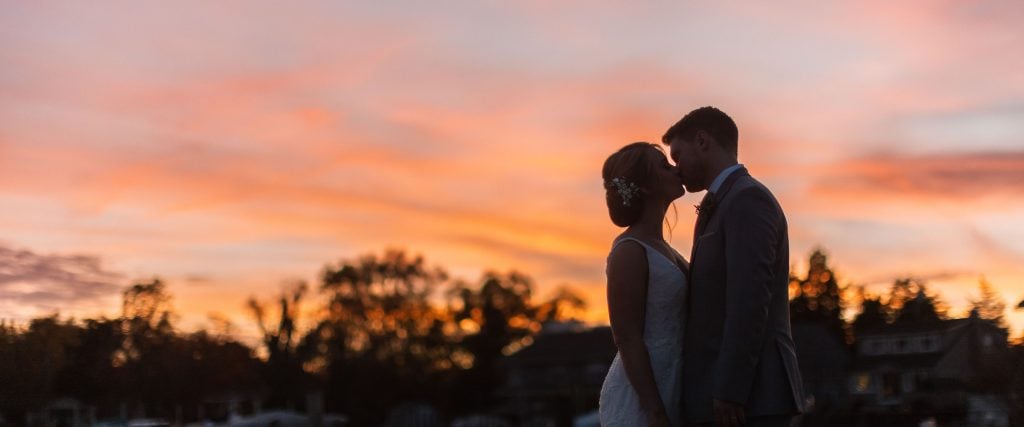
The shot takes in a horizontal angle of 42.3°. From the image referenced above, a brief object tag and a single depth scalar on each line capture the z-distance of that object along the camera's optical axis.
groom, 5.20
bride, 5.62
